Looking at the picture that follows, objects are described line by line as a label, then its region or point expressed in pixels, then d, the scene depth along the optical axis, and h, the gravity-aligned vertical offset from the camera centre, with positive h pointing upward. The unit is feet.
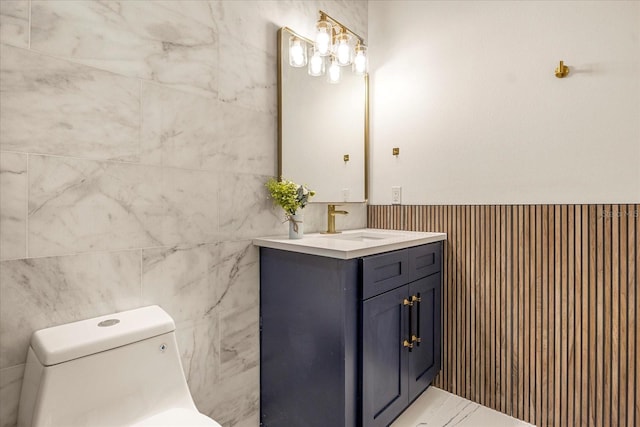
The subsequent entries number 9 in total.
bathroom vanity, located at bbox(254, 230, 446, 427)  4.42 -1.77
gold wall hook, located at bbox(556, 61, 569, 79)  5.14 +2.12
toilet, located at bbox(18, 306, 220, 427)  3.10 -1.69
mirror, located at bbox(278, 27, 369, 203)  5.90 +1.52
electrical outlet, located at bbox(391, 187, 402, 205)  7.18 +0.28
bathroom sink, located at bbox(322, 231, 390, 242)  6.36 -0.54
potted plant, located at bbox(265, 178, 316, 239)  5.49 +0.14
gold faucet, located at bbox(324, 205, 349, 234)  6.61 -0.20
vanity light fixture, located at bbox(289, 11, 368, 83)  5.99 +3.01
